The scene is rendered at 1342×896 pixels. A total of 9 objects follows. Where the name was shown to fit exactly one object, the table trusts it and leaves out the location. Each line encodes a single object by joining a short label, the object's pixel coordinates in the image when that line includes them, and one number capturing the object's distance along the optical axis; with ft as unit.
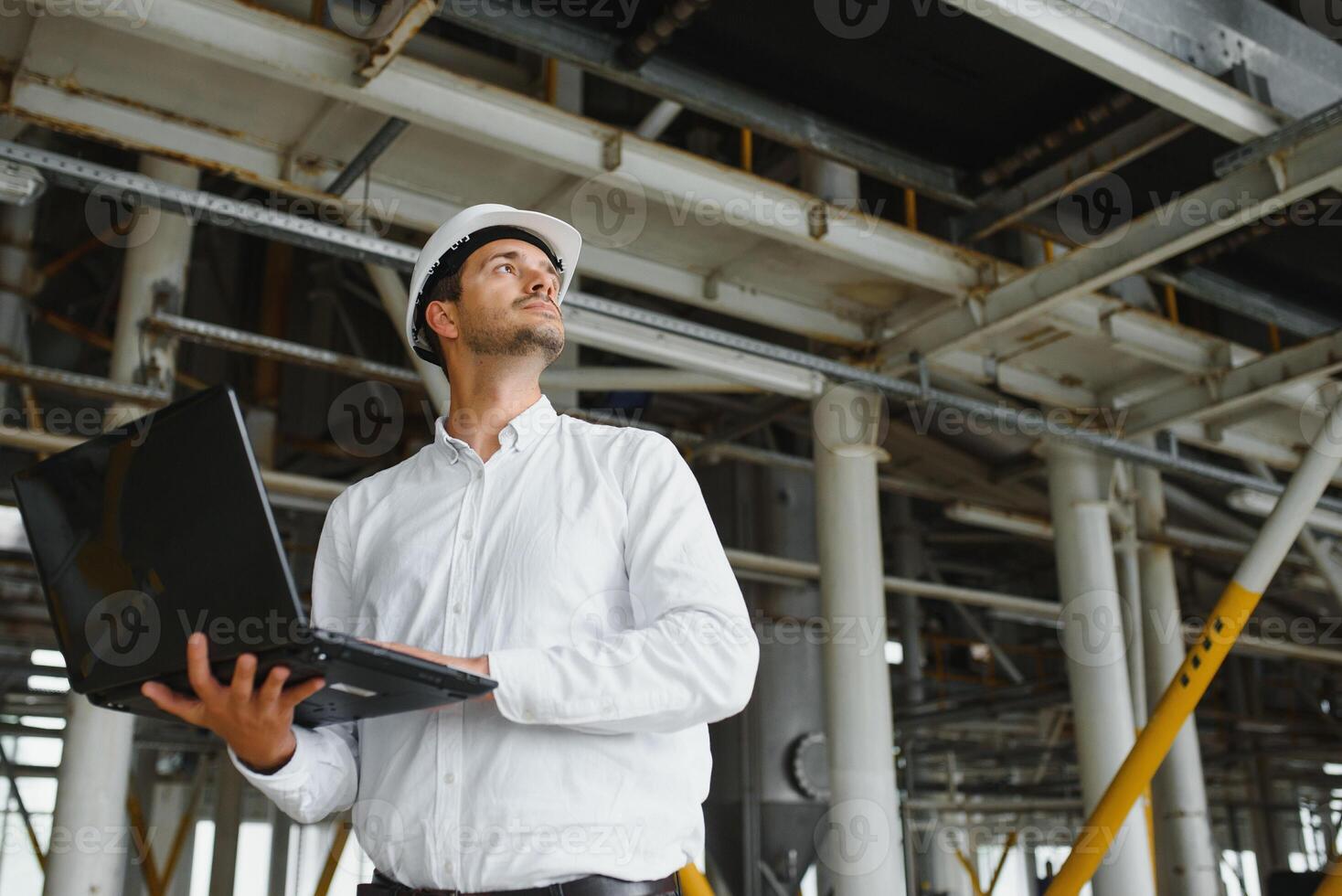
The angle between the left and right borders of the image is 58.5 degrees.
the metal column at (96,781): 16.37
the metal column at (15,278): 23.76
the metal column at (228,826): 36.11
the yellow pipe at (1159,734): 16.78
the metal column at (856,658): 18.85
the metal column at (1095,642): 20.47
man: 5.34
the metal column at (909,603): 44.50
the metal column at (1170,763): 24.81
